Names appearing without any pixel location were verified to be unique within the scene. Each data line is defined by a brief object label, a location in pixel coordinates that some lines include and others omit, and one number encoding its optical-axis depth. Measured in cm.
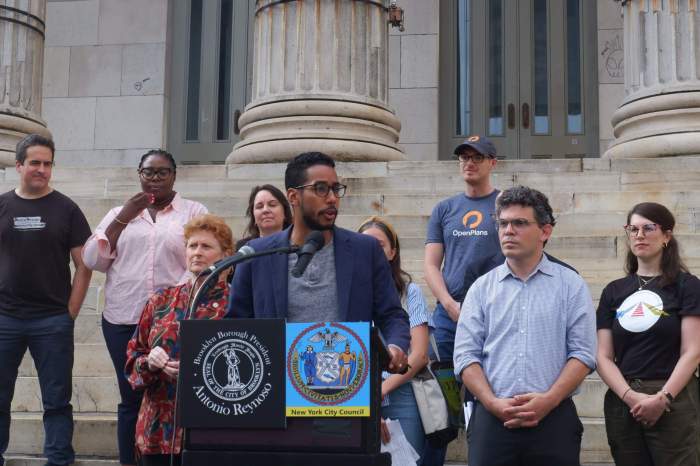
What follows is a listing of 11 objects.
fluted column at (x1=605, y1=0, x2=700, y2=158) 974
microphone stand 372
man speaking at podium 414
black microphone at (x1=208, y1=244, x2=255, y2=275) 373
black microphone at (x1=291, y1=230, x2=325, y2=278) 370
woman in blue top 513
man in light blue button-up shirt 431
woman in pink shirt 604
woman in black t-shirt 497
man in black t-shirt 609
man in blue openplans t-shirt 575
